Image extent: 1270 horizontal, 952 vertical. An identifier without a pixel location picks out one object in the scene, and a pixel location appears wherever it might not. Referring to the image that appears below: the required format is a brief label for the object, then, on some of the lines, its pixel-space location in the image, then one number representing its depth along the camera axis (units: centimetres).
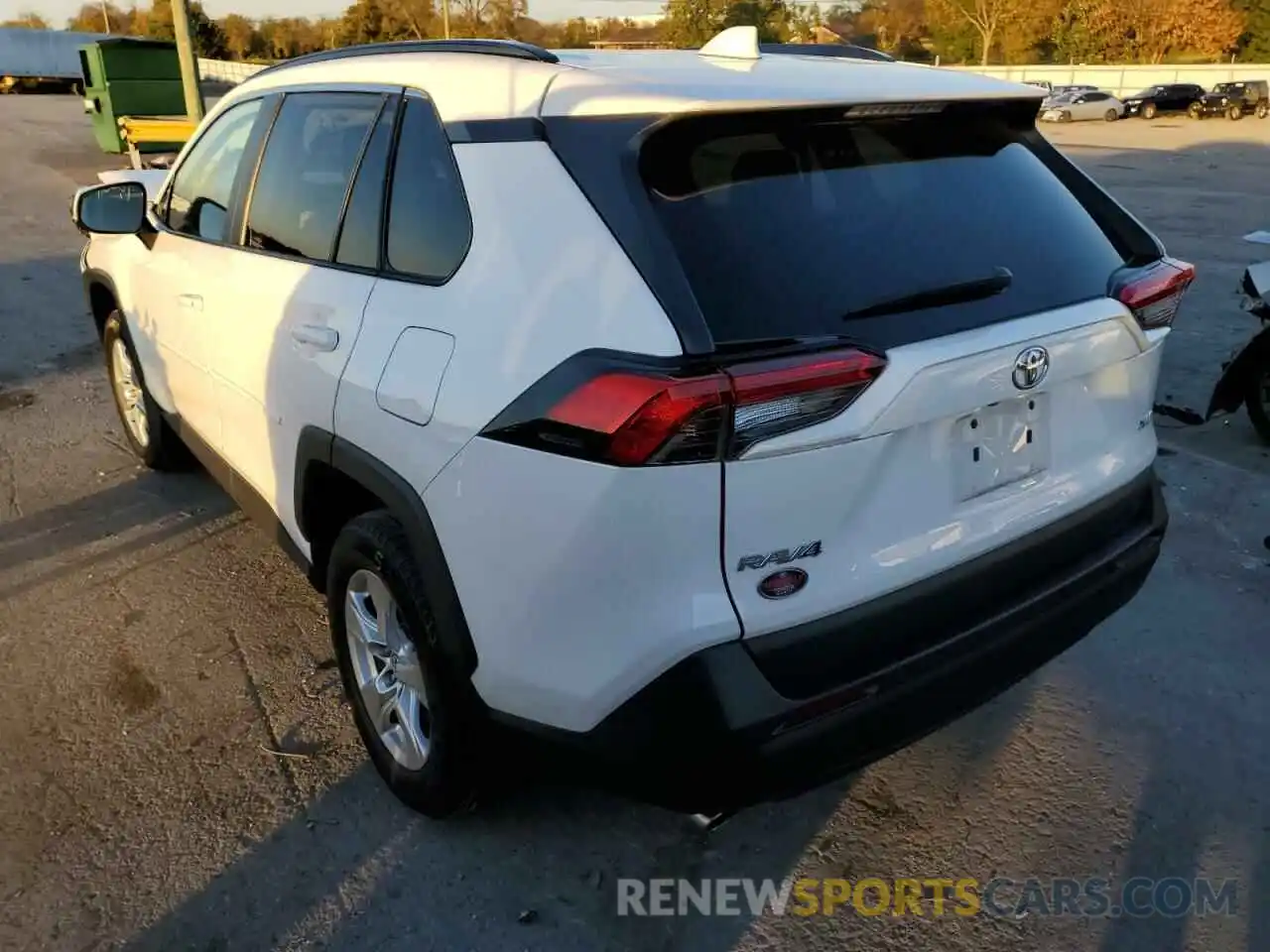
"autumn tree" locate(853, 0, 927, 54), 7644
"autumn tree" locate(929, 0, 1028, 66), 6450
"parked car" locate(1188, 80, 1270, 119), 4209
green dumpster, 1923
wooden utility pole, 1468
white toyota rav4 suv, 195
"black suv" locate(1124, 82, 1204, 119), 4309
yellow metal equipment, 1605
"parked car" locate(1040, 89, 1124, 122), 4116
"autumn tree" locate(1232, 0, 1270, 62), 5941
